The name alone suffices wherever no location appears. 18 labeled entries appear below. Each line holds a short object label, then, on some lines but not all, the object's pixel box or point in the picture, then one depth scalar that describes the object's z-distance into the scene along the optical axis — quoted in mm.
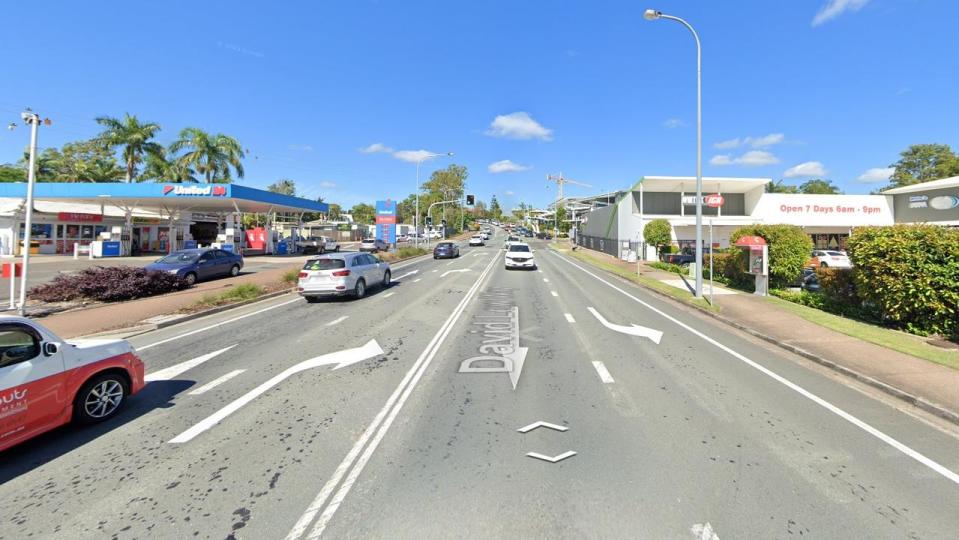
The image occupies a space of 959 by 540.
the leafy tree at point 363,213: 138750
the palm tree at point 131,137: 44219
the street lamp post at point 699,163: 16016
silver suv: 14656
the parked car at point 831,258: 26328
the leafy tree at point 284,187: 110812
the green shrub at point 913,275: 9562
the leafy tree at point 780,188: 102312
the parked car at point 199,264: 18484
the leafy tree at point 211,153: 48094
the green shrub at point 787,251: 16766
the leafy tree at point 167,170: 47225
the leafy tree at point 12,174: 55125
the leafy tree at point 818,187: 101188
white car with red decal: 4168
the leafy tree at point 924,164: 65500
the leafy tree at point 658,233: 36562
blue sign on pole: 55531
